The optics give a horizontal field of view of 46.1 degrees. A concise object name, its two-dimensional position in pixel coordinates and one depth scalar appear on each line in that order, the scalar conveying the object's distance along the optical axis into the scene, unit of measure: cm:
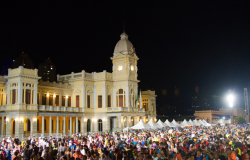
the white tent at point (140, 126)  3705
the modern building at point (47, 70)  14218
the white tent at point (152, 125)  3947
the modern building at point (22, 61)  12485
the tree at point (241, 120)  8315
